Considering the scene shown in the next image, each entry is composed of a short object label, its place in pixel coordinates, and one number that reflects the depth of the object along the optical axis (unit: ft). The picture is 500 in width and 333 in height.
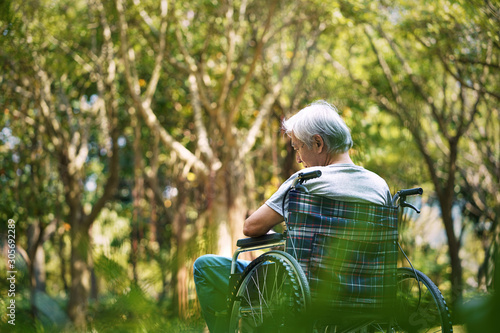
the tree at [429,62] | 27.78
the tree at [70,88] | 31.42
